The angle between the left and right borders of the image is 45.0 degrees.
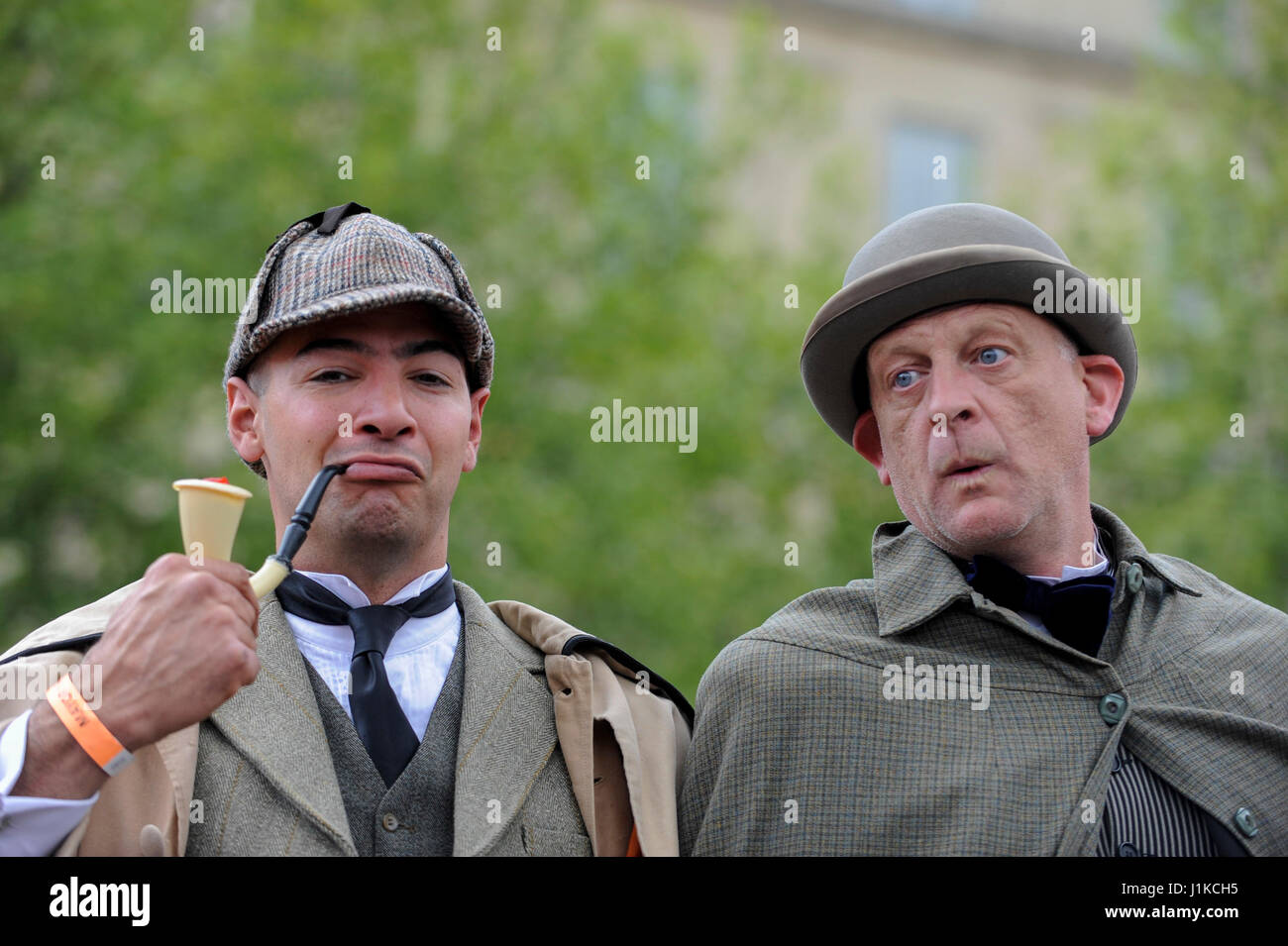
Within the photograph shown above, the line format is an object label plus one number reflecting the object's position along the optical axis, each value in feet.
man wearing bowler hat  10.16
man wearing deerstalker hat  9.48
